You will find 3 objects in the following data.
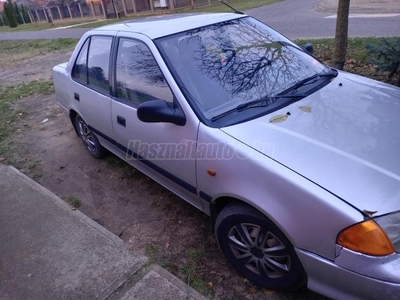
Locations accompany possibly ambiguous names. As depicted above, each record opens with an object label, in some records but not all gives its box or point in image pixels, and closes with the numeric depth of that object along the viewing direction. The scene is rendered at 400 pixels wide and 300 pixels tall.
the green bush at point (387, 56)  4.34
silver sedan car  1.77
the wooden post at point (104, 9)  29.27
